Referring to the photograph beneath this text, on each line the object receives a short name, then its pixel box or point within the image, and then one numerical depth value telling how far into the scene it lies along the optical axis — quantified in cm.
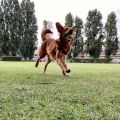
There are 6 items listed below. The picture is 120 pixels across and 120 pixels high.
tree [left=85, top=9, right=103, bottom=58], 3014
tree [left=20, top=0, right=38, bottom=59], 2920
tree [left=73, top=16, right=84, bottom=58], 3093
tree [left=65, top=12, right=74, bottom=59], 3275
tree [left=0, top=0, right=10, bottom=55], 2846
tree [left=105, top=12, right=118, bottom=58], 3064
